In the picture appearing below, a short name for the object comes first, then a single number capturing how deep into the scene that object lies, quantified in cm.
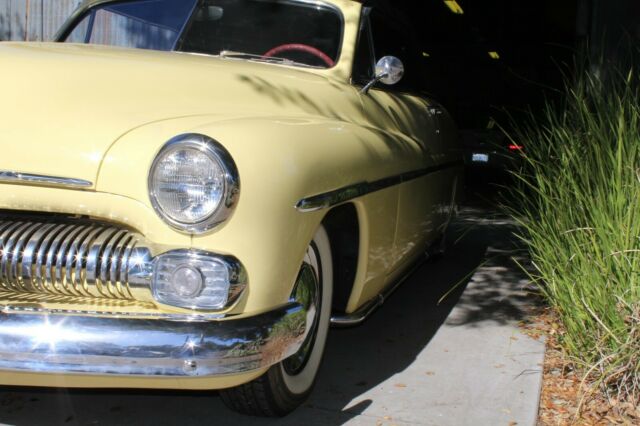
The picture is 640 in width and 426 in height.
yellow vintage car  236
